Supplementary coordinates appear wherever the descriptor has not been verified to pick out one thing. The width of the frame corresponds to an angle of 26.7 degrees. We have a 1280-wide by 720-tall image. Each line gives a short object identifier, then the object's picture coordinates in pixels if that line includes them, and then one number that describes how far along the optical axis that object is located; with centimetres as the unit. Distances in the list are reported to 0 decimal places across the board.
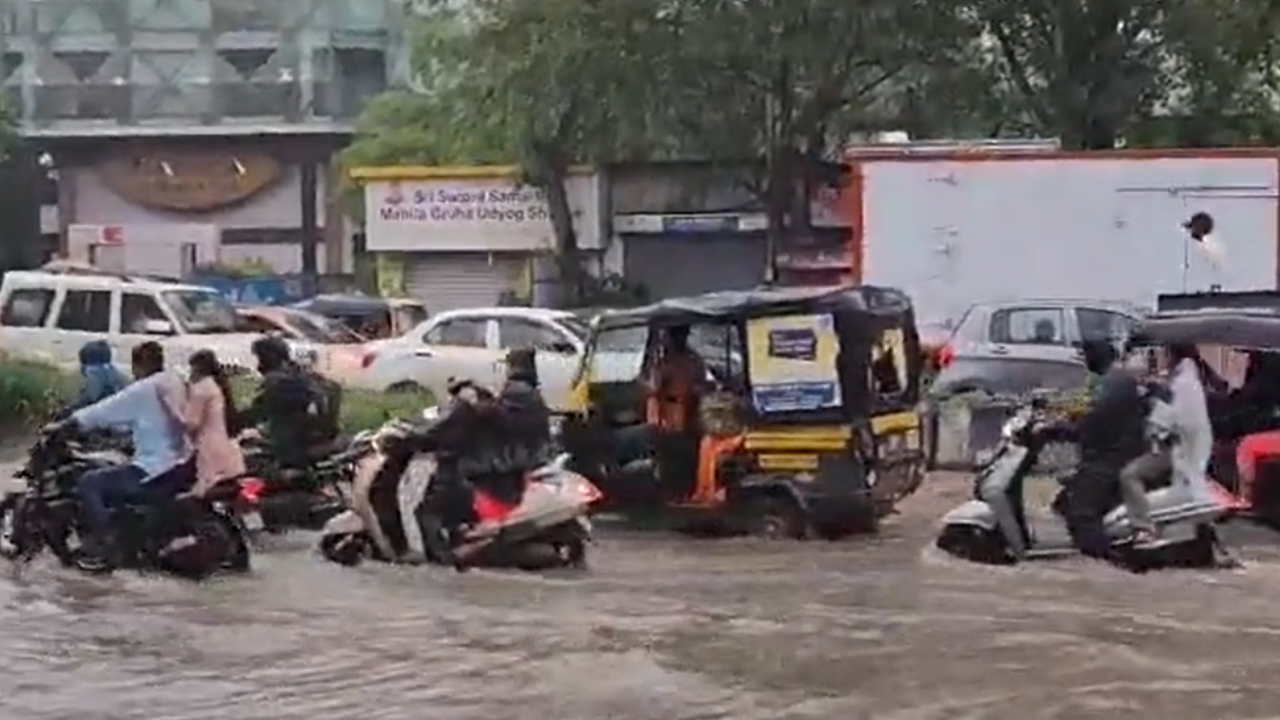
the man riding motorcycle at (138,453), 1517
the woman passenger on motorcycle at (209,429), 1562
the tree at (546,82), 3584
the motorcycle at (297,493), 1745
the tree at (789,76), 3556
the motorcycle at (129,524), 1529
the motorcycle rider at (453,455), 1532
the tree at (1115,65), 3578
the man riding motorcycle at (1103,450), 1530
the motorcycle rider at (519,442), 1536
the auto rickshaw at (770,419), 1700
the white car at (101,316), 2666
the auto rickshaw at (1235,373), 1634
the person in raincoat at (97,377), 1656
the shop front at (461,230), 4322
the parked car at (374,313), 3500
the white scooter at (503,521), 1535
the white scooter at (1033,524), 1528
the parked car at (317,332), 2739
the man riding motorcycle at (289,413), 1736
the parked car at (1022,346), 2333
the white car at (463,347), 2648
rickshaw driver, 1756
